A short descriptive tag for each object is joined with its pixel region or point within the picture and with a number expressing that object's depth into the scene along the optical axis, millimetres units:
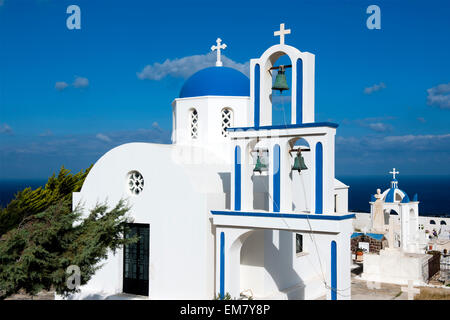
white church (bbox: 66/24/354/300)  9805
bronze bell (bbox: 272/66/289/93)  10801
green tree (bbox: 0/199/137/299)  7840
